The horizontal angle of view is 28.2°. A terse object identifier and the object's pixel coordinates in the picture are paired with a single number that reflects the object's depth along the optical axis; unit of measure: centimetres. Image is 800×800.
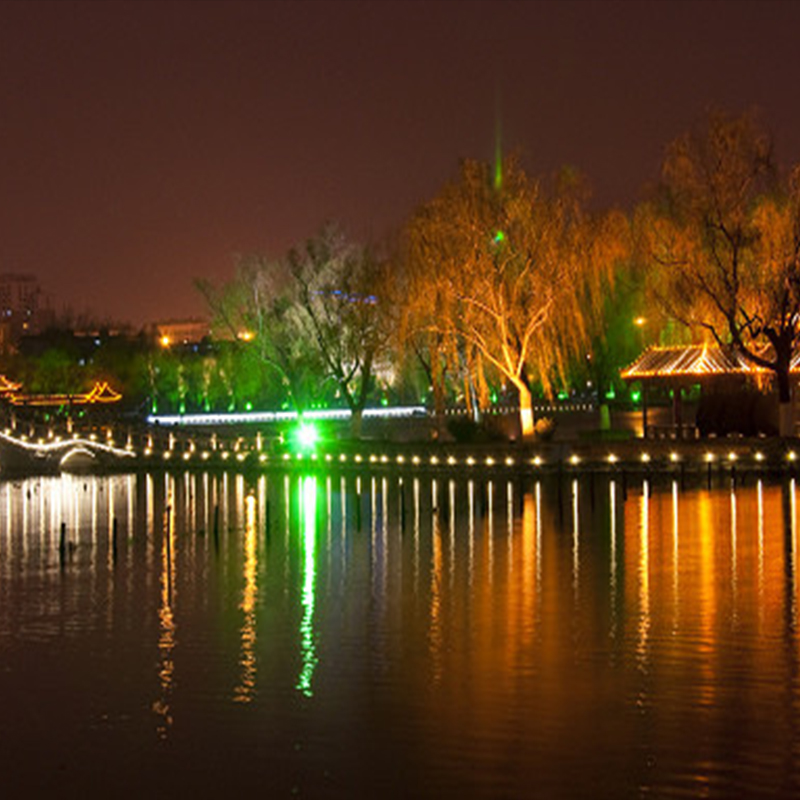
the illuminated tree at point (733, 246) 5200
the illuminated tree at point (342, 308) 6919
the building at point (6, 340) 16284
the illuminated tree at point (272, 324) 7362
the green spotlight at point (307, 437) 6619
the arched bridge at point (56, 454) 7400
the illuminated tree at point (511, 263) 5634
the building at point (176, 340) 17648
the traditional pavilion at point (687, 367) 5778
